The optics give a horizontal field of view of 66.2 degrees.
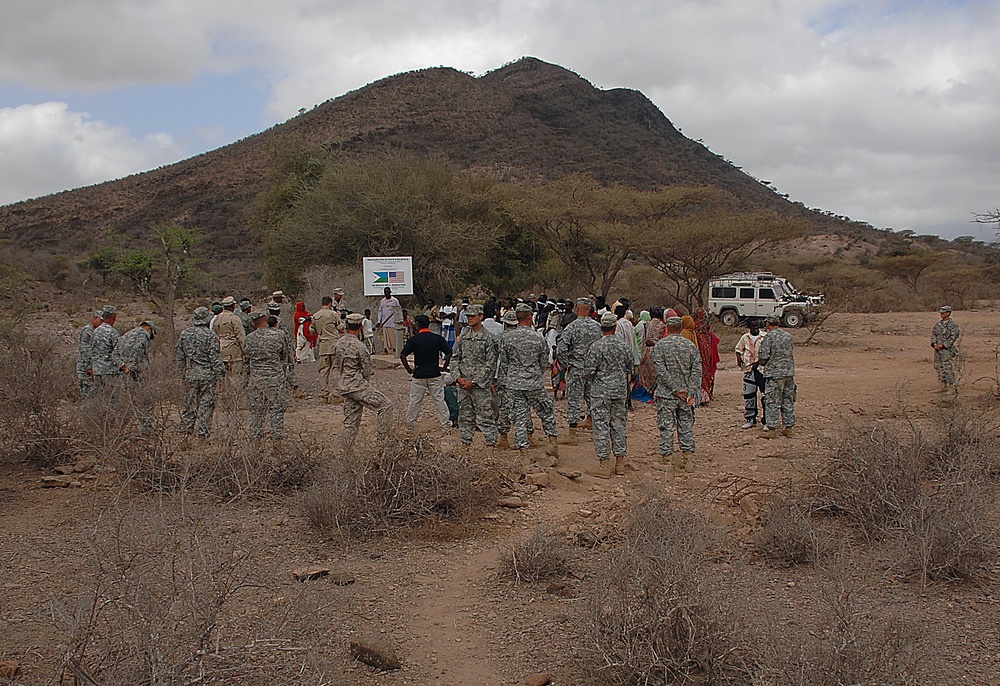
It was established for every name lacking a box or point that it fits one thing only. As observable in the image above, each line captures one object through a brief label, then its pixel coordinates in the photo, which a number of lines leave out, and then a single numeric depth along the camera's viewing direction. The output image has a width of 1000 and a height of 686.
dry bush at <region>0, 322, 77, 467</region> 7.24
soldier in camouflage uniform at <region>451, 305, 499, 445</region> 8.32
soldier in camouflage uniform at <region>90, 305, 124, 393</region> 8.48
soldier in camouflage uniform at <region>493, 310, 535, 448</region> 8.20
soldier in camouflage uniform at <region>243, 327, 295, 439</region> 7.92
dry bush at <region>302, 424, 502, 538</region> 5.64
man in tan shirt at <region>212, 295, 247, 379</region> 10.43
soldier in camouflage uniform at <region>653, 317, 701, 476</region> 7.48
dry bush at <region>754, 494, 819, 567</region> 5.03
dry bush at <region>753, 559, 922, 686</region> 3.03
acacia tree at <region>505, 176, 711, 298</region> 26.11
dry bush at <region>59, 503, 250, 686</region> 2.83
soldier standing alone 11.27
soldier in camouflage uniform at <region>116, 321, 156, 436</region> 8.29
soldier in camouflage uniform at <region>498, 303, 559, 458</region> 7.93
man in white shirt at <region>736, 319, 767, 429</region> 9.58
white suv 25.42
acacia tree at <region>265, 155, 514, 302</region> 23.72
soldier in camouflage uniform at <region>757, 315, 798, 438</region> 8.76
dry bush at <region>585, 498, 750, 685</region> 3.38
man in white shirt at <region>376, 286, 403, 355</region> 16.25
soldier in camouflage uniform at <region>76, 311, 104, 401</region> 9.01
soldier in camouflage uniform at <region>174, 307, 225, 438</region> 8.04
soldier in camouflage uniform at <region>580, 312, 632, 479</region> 7.50
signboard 17.03
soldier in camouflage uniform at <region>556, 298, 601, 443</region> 8.76
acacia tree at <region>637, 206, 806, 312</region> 24.39
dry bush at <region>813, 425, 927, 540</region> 5.40
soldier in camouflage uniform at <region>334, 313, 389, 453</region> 7.53
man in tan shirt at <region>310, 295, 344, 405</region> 11.60
